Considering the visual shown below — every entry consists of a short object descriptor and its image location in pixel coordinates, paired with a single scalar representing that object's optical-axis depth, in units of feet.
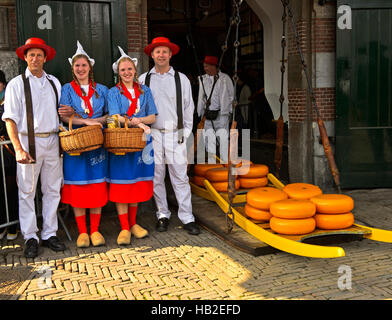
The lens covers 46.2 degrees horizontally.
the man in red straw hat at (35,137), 15.24
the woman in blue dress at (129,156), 16.42
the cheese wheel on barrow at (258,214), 16.26
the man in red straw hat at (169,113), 17.74
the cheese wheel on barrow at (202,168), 22.18
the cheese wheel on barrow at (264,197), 16.18
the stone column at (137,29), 20.99
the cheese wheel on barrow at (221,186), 20.22
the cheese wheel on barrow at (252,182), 20.57
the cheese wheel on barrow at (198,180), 22.52
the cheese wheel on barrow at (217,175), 20.39
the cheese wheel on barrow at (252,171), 20.54
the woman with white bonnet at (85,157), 16.03
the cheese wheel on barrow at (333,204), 15.46
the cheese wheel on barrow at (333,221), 15.40
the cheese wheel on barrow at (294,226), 14.89
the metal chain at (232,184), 15.53
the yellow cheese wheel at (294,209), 15.01
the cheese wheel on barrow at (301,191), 16.51
